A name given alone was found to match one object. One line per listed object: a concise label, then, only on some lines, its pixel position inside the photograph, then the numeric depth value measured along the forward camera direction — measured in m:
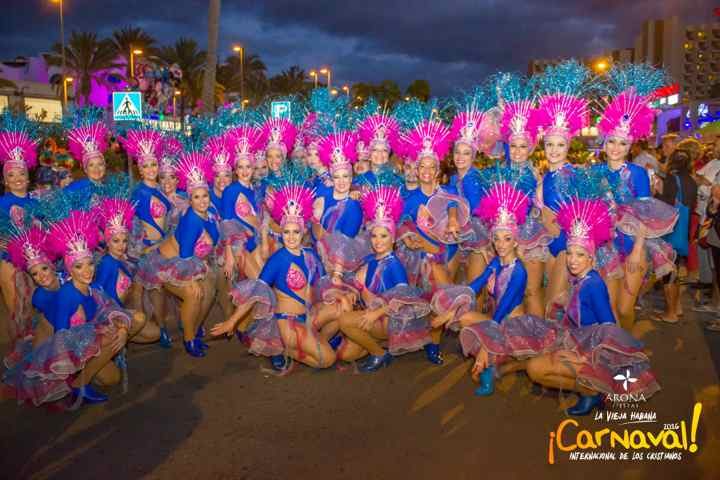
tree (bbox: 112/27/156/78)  34.66
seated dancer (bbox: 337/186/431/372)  5.17
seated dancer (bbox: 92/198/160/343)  5.39
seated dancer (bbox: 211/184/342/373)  5.23
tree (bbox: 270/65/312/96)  42.72
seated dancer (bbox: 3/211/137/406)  4.50
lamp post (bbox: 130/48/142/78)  32.78
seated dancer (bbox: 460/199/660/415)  4.08
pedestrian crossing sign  8.84
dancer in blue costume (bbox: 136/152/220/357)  5.82
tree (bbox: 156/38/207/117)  34.41
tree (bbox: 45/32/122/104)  36.06
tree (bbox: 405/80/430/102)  48.34
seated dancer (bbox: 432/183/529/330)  4.72
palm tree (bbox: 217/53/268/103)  38.59
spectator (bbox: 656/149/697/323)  7.64
